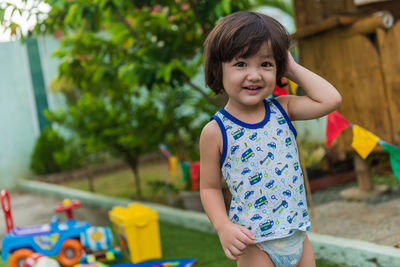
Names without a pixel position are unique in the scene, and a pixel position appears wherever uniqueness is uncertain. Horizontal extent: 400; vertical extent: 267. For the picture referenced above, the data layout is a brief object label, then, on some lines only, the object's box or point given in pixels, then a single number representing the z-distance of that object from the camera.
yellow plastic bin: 4.15
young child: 1.77
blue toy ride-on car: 4.02
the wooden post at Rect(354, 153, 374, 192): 5.19
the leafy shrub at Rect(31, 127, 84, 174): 11.12
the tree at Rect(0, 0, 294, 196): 4.32
